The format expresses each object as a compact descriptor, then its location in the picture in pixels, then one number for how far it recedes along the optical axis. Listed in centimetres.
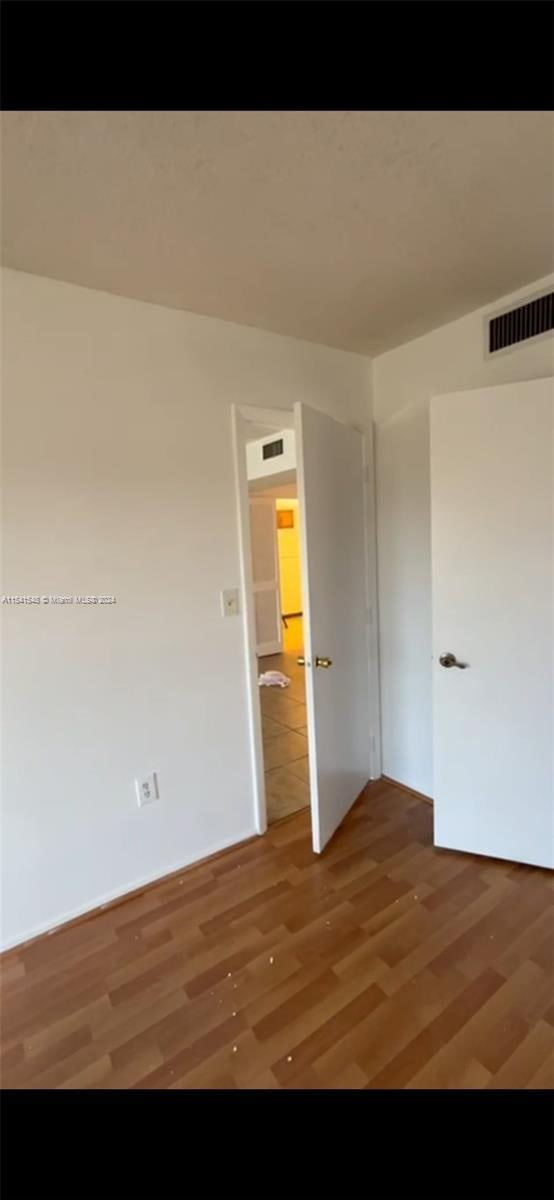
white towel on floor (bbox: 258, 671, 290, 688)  471
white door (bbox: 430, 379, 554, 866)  185
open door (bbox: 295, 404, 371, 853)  200
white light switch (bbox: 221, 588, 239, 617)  215
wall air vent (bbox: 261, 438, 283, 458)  402
